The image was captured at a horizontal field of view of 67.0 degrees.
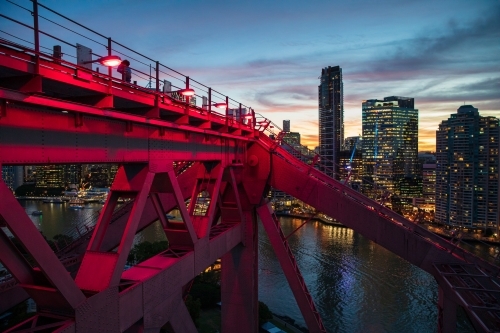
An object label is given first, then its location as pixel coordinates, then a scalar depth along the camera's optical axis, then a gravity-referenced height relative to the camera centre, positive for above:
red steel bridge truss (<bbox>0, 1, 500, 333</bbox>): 4.22 -1.25
